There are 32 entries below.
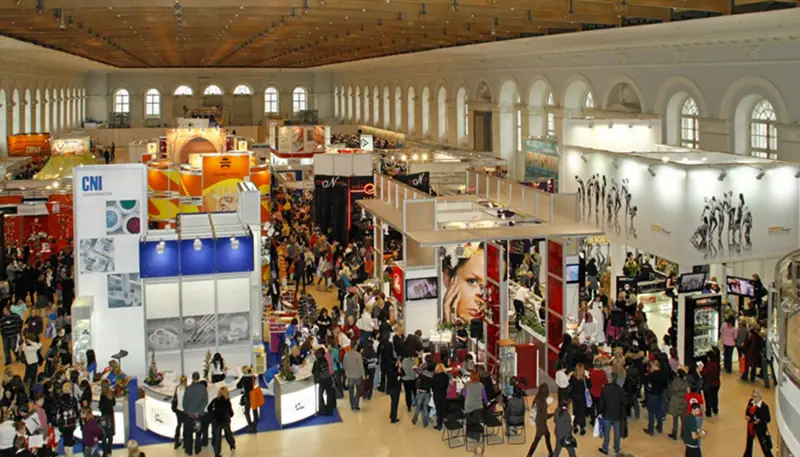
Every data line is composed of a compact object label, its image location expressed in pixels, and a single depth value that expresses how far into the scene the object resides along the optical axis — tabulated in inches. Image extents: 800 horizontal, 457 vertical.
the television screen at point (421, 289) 600.7
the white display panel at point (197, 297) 526.6
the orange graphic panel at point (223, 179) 828.0
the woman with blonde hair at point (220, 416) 441.1
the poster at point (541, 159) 835.4
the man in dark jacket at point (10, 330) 583.2
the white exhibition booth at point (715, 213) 597.6
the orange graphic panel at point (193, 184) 839.7
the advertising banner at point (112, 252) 548.7
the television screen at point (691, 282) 547.2
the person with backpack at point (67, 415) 433.4
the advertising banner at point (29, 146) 1346.0
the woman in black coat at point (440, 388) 467.2
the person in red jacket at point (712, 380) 476.1
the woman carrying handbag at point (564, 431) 420.2
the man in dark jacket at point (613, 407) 431.5
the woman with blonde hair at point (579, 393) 452.1
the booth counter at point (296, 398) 482.9
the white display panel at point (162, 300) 522.6
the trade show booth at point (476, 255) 553.3
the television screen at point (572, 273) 597.7
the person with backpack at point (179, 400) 446.9
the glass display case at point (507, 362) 518.0
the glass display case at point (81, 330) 521.3
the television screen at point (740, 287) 582.2
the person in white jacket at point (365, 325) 579.8
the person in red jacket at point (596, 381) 460.4
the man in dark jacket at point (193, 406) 443.5
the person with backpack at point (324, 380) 489.4
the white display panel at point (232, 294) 529.7
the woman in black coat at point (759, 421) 406.3
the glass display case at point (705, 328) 546.3
